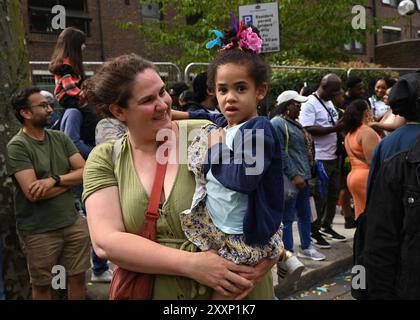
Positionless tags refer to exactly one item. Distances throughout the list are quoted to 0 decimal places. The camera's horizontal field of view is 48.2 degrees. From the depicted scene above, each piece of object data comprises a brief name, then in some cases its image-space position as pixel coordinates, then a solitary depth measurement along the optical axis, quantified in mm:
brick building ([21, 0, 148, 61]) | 15984
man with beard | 3602
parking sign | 6590
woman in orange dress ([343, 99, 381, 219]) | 5215
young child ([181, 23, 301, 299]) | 1701
